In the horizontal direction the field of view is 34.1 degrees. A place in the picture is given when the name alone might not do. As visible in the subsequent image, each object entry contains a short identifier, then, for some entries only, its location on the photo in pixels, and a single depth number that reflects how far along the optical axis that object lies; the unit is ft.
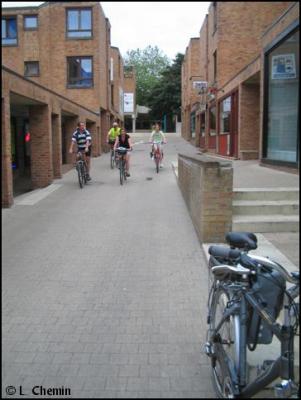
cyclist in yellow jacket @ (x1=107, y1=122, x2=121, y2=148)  62.18
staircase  22.54
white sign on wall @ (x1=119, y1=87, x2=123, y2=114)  145.22
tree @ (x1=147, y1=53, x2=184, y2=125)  201.16
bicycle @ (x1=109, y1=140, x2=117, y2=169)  61.33
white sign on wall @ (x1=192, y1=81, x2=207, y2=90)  86.94
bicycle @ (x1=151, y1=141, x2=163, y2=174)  54.44
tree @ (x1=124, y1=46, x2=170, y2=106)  158.57
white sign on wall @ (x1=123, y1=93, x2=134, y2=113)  178.03
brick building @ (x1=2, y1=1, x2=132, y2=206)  41.04
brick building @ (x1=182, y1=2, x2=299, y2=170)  59.00
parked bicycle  9.00
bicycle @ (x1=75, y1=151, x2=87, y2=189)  43.86
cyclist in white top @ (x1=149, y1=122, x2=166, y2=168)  54.03
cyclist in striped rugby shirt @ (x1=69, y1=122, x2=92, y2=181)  44.55
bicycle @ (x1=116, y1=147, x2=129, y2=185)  45.83
